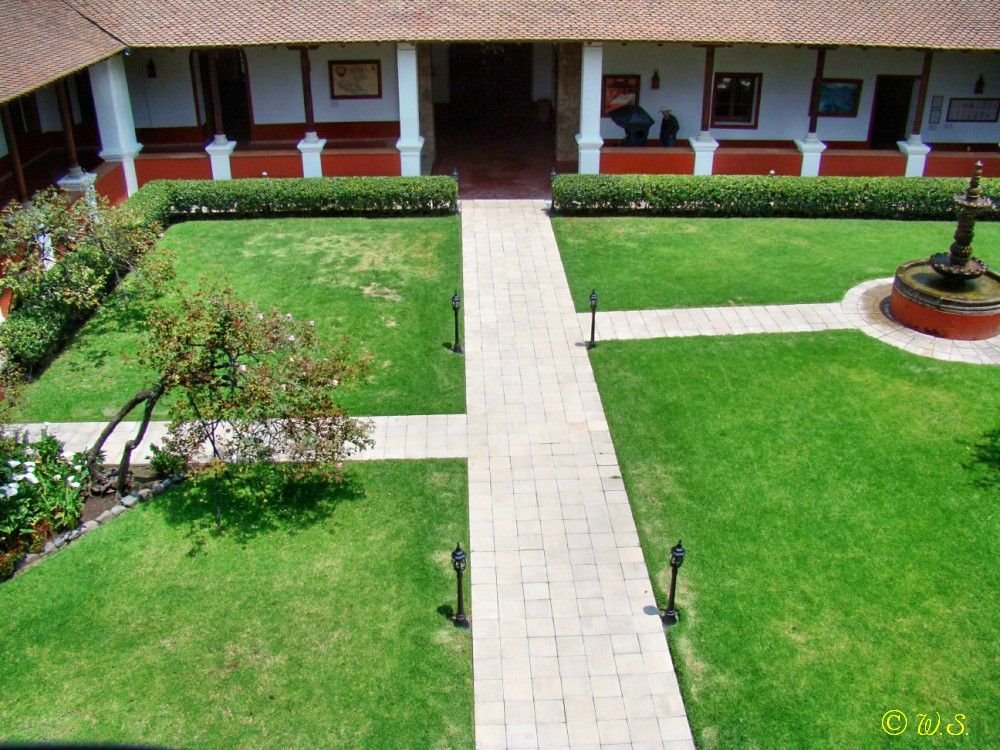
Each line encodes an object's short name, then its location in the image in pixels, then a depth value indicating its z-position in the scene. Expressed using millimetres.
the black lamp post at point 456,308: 16109
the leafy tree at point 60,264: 15984
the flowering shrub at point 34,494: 11883
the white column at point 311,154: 23500
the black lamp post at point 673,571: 10555
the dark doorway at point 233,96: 26362
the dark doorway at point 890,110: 25938
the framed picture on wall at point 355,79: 25562
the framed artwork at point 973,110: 25625
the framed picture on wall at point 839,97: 25672
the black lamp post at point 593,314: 16031
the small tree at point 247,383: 12055
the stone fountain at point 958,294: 16812
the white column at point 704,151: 23828
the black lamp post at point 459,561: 10436
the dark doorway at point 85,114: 24781
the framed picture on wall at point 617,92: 25578
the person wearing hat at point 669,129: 24938
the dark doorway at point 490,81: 30234
